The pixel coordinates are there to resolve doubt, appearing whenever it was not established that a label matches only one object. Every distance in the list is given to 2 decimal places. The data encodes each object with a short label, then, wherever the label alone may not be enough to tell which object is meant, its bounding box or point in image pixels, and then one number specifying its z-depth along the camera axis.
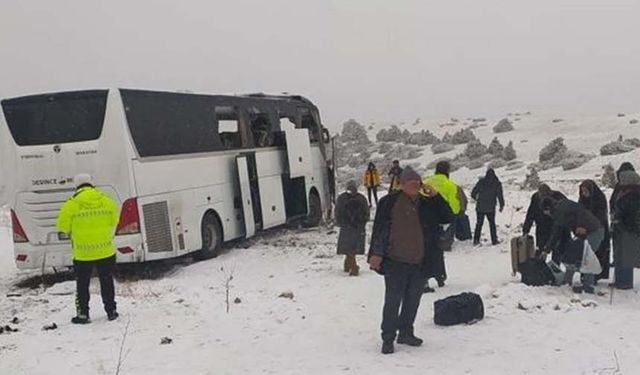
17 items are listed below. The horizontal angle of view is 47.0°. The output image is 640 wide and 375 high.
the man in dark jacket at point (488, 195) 14.71
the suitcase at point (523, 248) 10.55
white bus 12.33
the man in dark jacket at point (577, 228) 10.00
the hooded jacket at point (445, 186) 12.87
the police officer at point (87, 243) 9.10
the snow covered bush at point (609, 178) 24.97
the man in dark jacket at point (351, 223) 12.47
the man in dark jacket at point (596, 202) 10.38
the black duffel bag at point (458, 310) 8.69
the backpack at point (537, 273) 10.34
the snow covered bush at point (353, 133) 58.28
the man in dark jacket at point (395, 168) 18.61
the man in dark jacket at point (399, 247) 7.55
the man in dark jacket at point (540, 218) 11.10
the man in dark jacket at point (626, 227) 10.14
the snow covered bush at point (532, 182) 27.32
